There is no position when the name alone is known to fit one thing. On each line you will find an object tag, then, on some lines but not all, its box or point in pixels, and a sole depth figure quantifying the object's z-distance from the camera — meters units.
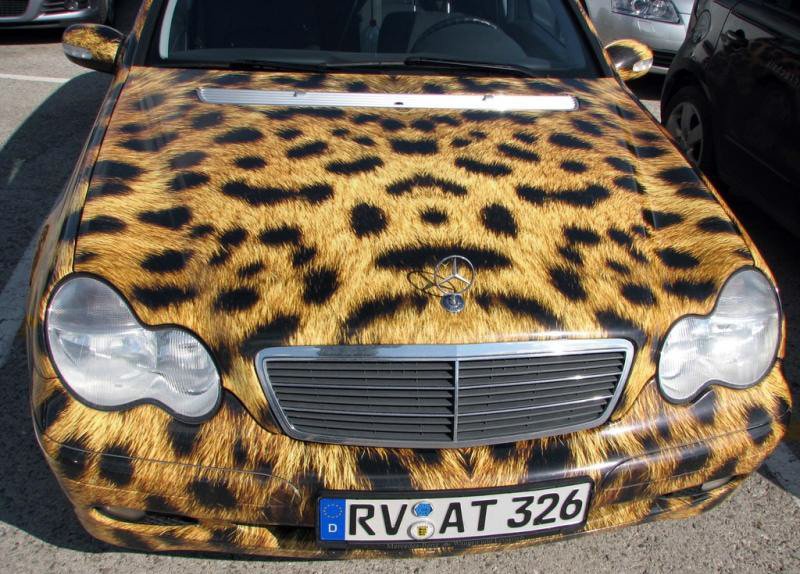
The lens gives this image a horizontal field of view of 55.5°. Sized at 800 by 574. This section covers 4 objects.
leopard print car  1.61
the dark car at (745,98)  3.45
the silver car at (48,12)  6.45
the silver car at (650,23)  5.82
